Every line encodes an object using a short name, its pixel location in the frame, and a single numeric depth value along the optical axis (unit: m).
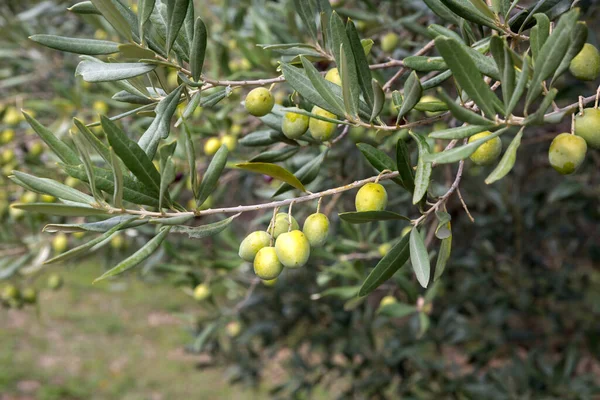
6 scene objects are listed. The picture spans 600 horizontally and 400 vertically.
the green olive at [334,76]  0.97
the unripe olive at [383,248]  1.79
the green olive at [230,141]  1.77
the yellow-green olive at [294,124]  1.01
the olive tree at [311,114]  0.72
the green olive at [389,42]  1.68
